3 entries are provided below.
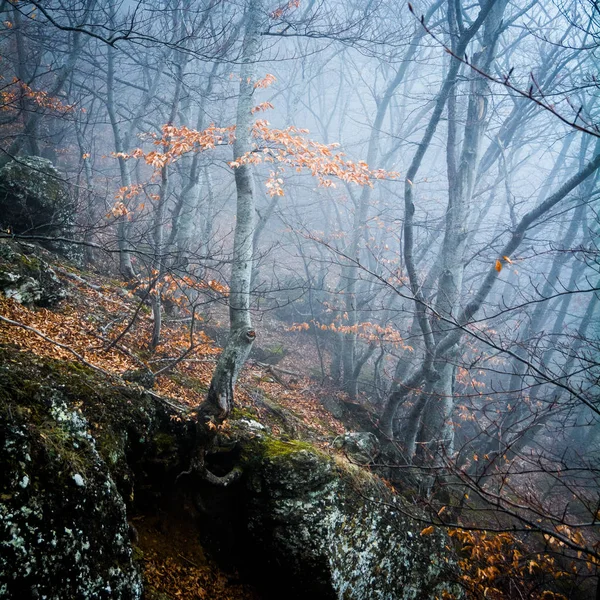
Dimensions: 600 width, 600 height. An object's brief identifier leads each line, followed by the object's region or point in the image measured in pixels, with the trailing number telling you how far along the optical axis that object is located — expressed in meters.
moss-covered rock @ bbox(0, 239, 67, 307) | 4.50
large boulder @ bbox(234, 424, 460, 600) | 3.49
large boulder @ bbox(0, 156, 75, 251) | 6.61
